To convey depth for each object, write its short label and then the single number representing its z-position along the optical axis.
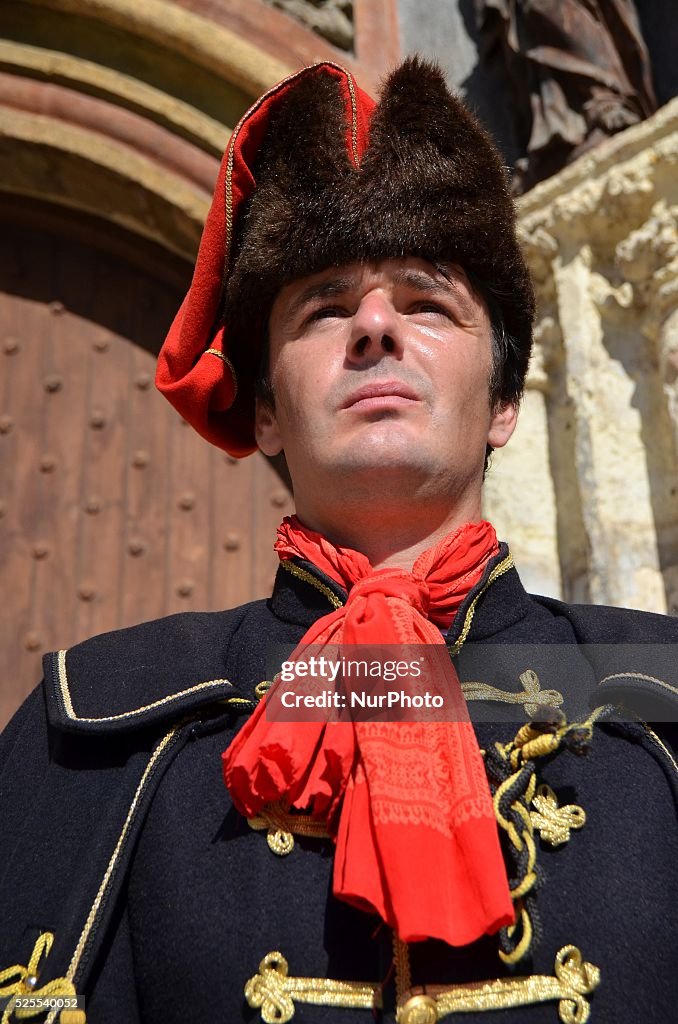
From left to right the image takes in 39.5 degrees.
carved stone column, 1.93
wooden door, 2.17
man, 0.86
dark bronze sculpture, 2.16
